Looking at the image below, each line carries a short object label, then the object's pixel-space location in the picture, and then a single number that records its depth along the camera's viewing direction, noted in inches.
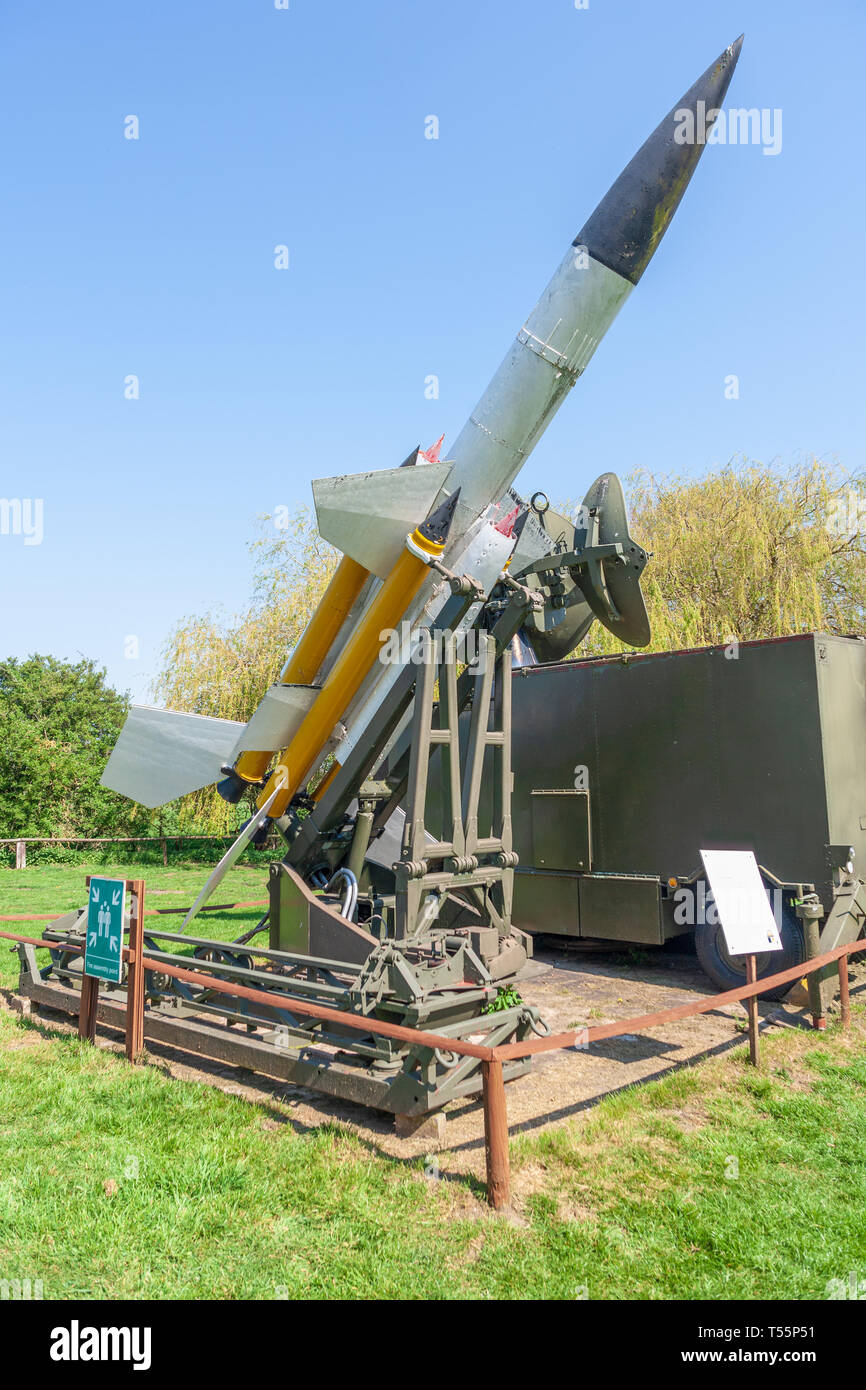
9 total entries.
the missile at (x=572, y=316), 286.4
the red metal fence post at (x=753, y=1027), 226.4
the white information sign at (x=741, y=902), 223.9
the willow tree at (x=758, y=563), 583.2
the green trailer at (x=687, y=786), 298.2
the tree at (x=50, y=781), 995.9
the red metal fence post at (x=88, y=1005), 254.1
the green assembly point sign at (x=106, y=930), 232.7
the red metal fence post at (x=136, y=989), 235.3
